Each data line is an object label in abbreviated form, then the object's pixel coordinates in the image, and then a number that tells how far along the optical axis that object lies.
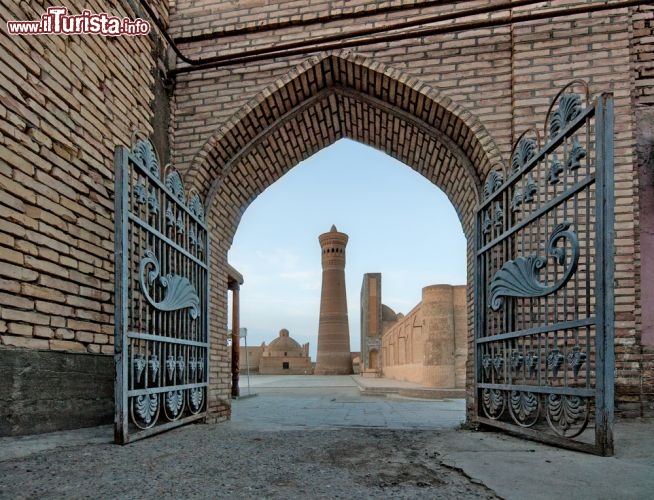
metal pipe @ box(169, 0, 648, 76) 4.50
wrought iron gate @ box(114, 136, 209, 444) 3.27
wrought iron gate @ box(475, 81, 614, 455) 2.82
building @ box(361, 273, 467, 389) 13.25
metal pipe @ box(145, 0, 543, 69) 4.66
